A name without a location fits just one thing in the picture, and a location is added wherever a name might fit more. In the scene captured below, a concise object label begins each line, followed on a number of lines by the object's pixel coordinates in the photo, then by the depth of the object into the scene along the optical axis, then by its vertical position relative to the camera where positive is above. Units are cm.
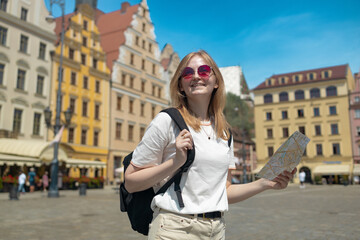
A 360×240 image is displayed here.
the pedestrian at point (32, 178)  2436 +5
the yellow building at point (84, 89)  3444 +902
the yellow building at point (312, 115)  5153 +941
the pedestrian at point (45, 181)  2502 -13
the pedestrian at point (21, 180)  2097 -4
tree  6183 +1149
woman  182 +7
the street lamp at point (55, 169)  1869 +52
